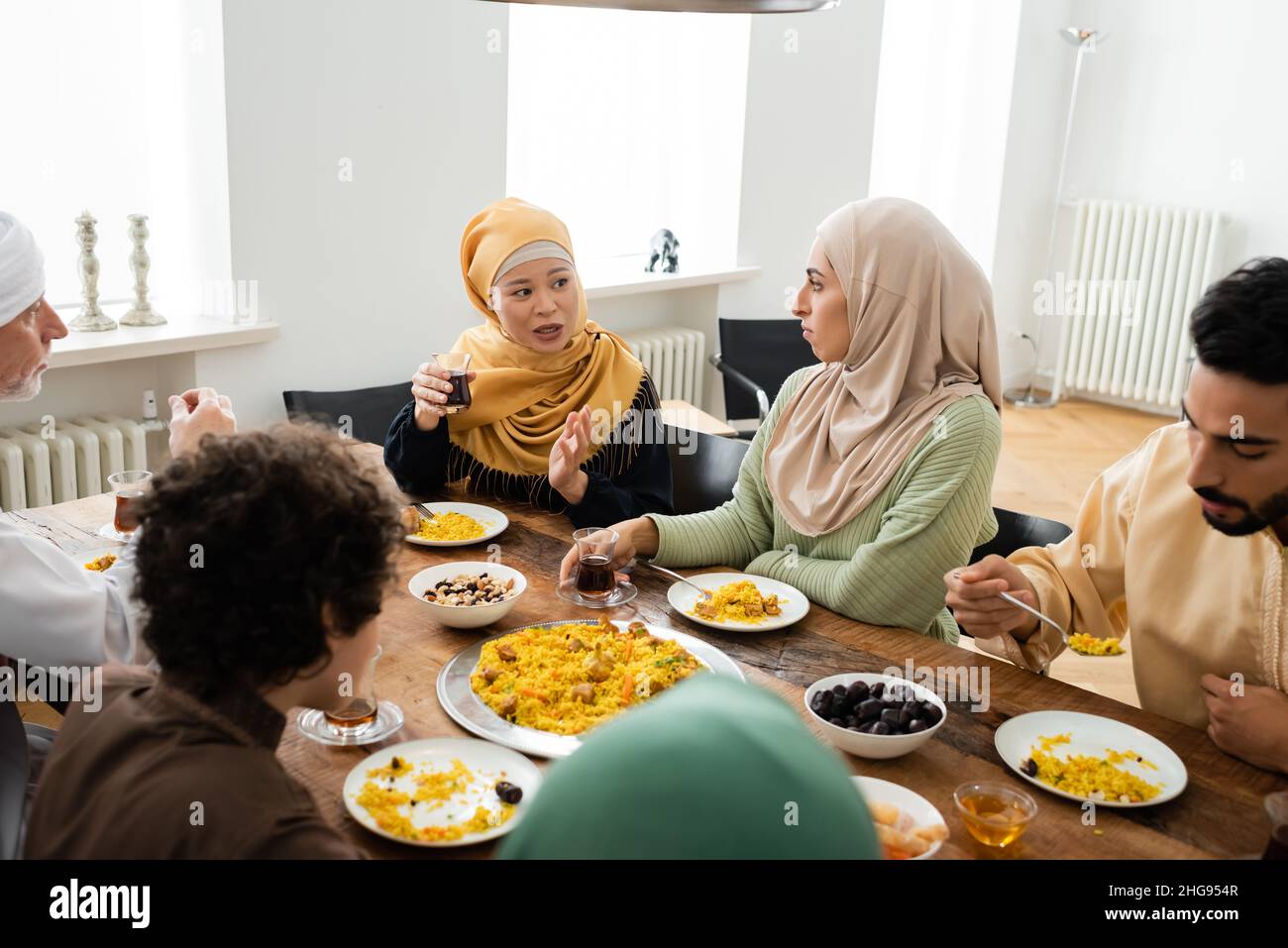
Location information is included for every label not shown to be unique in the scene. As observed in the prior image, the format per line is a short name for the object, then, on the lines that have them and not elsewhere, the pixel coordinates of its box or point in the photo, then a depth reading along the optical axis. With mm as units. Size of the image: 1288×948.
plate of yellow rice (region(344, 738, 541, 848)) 1358
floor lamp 6169
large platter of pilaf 1616
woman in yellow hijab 2666
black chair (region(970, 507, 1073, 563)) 2373
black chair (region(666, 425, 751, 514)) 2900
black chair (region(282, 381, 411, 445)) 3707
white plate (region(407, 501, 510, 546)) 2346
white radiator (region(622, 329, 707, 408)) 4984
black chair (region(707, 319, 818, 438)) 4836
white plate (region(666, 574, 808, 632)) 1951
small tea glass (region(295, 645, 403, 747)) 1564
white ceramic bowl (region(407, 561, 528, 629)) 1885
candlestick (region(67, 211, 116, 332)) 3324
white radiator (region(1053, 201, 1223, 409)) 6332
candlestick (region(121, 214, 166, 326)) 3441
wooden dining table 1408
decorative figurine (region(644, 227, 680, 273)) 5016
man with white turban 1616
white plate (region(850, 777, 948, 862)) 1414
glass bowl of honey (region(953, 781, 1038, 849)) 1359
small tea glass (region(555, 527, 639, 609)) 2033
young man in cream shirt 1602
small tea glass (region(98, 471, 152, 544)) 2166
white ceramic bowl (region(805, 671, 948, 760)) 1520
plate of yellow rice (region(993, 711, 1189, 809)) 1491
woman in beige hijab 2107
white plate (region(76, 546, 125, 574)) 2143
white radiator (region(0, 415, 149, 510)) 3229
